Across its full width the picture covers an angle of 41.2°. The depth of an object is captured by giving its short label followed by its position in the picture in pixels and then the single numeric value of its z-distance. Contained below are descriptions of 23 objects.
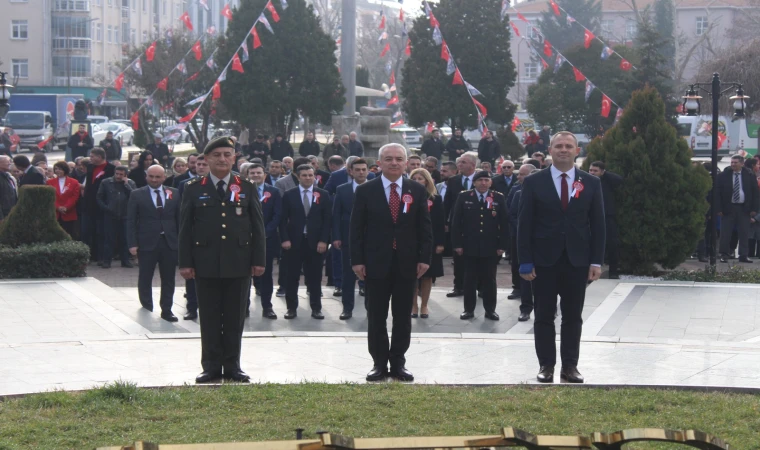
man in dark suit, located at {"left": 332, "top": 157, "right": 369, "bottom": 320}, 11.58
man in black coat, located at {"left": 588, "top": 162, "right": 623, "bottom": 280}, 14.34
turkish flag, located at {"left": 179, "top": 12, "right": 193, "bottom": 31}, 29.66
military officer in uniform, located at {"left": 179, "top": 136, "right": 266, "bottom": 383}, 7.66
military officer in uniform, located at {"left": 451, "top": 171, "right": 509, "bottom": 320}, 11.58
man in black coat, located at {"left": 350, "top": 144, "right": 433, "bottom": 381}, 7.85
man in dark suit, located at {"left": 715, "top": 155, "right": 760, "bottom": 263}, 17.70
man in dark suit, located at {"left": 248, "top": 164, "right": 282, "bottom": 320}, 11.64
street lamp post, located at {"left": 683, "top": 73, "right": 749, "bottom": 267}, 15.48
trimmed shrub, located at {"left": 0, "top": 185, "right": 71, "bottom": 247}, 14.12
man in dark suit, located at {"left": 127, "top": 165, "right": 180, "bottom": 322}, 11.52
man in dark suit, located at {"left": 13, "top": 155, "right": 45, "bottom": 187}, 16.52
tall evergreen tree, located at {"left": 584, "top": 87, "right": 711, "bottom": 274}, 14.77
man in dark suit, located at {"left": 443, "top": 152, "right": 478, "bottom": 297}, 13.31
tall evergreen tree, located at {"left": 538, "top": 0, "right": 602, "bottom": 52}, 73.19
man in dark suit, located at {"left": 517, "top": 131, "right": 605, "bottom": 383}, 7.70
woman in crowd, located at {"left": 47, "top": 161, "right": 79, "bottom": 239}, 16.30
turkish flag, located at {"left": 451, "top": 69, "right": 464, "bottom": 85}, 30.67
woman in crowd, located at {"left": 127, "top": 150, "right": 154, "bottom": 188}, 17.03
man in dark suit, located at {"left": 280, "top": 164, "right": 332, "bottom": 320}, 11.61
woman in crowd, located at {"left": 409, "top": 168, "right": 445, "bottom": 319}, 11.41
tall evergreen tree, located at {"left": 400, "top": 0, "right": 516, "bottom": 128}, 38.12
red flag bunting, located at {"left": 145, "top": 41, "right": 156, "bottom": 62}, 28.48
